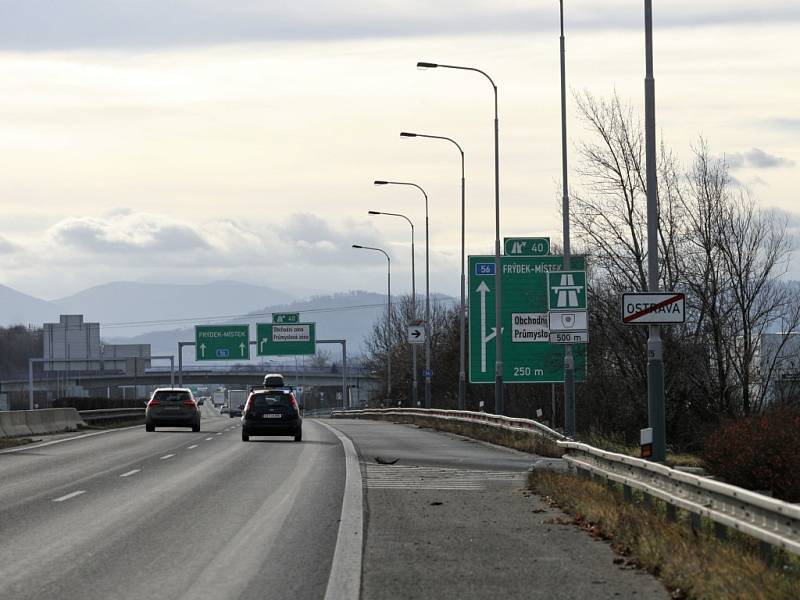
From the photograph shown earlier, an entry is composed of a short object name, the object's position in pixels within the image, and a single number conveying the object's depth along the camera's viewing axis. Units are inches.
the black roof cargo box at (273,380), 3297.2
